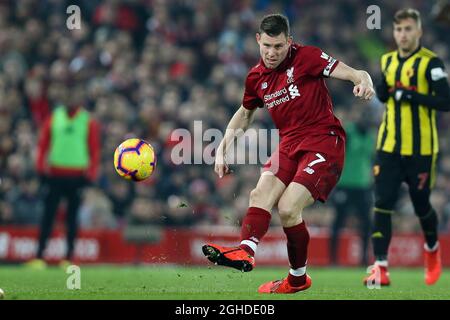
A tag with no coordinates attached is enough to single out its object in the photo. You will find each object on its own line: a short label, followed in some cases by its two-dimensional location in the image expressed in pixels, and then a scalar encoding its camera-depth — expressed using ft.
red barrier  91.71
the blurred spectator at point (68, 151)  86.17
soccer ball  55.26
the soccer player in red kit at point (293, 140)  49.14
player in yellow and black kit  62.49
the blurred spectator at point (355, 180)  93.20
